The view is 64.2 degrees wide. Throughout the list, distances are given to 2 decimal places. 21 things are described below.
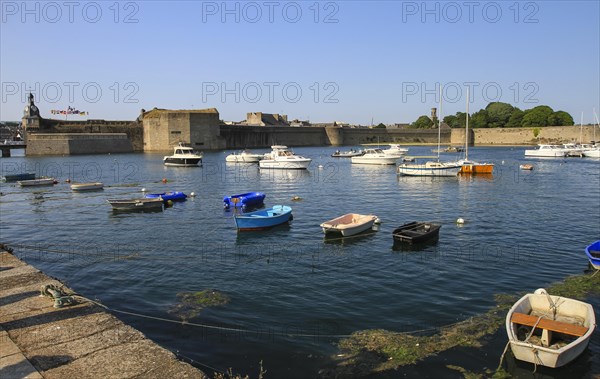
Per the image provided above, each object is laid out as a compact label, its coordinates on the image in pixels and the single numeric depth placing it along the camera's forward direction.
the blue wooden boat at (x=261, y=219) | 18.78
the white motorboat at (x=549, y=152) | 71.12
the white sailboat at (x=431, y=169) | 41.44
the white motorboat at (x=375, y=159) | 58.91
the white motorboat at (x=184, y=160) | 54.59
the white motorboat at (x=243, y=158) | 61.47
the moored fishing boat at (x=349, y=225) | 17.42
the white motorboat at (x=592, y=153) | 69.25
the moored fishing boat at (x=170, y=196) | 26.79
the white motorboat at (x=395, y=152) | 65.49
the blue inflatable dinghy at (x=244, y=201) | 24.46
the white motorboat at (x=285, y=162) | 49.75
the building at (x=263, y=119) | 133.50
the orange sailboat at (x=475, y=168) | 44.76
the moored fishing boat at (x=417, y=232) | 16.22
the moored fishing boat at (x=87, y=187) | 32.72
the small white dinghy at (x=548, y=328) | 7.72
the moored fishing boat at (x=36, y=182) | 36.03
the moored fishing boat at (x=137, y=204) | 24.09
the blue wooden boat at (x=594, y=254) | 13.15
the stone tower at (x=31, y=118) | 79.38
